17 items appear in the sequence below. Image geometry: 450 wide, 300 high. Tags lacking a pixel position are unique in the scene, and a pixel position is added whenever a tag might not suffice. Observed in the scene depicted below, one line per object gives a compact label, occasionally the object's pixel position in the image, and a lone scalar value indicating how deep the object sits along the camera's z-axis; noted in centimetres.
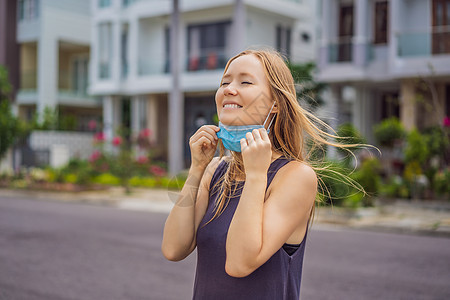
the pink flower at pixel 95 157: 1905
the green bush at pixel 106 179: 1908
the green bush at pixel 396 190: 1350
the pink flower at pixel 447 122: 1310
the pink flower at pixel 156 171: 1855
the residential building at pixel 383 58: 1775
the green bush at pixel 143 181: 1842
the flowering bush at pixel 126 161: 1714
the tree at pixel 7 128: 2153
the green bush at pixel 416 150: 1334
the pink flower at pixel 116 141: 1786
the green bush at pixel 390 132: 1496
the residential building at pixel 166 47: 2322
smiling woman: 173
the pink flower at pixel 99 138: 1899
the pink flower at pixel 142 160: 1814
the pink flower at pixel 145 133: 1908
